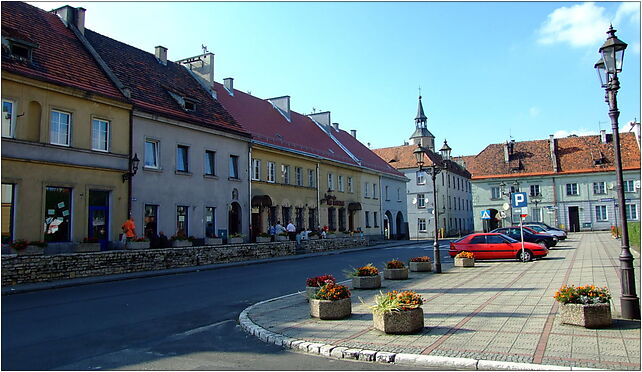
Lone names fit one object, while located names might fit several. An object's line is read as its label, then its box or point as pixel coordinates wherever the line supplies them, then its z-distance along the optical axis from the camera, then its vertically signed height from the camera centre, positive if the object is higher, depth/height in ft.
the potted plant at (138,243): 67.21 -1.61
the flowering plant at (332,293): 31.55 -4.18
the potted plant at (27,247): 53.78 -1.45
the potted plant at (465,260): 67.00 -4.79
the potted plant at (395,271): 52.03 -4.75
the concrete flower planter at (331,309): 31.37 -5.14
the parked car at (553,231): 121.78 -2.25
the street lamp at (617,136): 27.55 +4.90
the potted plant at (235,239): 87.40 -1.66
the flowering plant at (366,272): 46.03 -4.20
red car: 73.67 -3.55
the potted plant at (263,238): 96.43 -1.76
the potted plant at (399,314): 26.40 -4.68
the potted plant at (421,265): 60.49 -4.79
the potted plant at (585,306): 25.93 -4.45
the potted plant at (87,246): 62.08 -1.67
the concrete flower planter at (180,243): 75.24 -1.91
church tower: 254.68 +47.49
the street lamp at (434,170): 59.00 +7.35
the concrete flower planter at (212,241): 83.66 -1.85
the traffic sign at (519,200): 70.28 +3.30
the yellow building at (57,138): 59.57 +12.52
